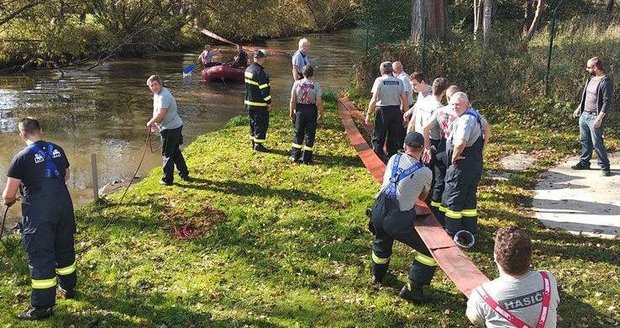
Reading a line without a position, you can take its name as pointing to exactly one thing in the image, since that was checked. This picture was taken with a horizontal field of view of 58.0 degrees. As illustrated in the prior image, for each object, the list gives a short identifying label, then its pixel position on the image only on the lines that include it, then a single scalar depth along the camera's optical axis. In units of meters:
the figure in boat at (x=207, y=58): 23.28
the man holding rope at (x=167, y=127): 9.11
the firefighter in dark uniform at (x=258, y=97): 10.77
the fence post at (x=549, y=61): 13.81
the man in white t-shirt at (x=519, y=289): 3.51
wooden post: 9.05
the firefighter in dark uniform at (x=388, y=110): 9.62
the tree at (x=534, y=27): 18.27
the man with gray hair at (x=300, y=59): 12.55
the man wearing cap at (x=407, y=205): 5.65
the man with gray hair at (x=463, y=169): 6.58
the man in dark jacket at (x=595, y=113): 9.00
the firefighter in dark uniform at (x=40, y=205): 5.68
